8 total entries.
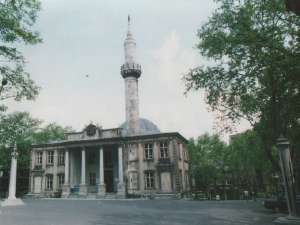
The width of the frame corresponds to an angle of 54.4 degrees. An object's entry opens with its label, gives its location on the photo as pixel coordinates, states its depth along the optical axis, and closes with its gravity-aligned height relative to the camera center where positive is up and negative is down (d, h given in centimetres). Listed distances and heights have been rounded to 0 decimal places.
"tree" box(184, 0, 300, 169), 1438 +603
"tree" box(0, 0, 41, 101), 1291 +666
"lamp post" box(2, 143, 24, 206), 2597 -18
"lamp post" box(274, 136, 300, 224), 1168 -13
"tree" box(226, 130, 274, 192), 4211 +172
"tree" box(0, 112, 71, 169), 4547 +840
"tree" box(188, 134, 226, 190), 5744 +359
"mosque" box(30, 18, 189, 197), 3666 +278
